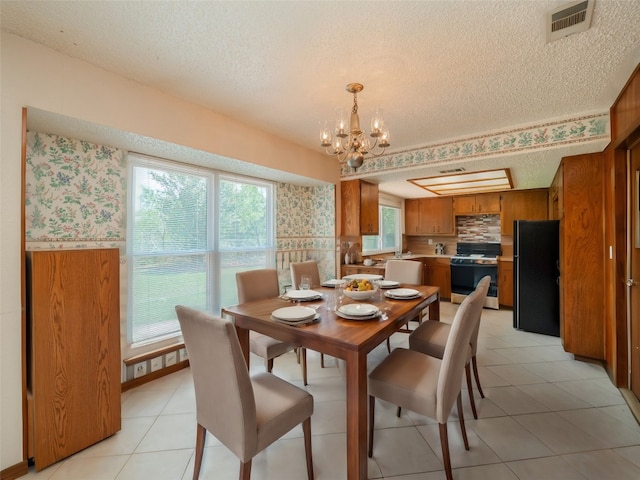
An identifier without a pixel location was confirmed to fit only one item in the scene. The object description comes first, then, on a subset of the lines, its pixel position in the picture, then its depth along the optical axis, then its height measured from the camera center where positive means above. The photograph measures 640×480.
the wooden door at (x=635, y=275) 2.02 -0.28
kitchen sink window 5.35 +0.10
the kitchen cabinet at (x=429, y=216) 5.61 +0.51
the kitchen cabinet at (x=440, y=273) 5.22 -0.65
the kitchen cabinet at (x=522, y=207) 4.76 +0.58
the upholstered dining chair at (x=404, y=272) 3.04 -0.36
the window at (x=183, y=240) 2.50 +0.02
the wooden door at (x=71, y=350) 1.56 -0.65
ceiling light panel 3.76 +0.89
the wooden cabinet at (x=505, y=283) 4.64 -0.73
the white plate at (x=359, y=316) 1.68 -0.46
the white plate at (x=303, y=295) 2.18 -0.43
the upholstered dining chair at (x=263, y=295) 2.17 -0.50
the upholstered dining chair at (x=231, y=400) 1.16 -0.76
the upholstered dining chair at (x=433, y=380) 1.41 -0.79
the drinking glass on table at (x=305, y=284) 2.15 -0.33
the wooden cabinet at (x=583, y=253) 2.71 -0.14
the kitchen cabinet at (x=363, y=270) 3.95 -0.42
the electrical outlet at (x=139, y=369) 2.42 -1.12
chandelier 1.86 +0.71
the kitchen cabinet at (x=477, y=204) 5.12 +0.69
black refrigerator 3.51 -0.49
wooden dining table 1.32 -0.51
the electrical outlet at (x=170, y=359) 2.62 -1.11
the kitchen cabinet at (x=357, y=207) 3.98 +0.49
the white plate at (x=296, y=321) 1.61 -0.47
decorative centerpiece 2.03 -0.37
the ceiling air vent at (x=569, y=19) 1.35 +1.13
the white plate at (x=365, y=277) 2.73 -0.36
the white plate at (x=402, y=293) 2.17 -0.43
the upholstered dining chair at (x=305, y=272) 2.88 -0.34
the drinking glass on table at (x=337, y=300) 1.97 -0.45
